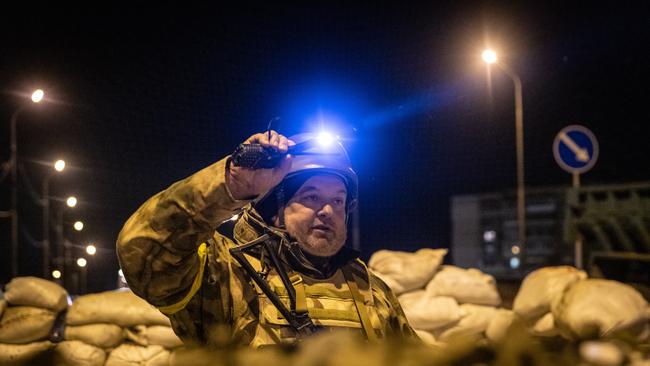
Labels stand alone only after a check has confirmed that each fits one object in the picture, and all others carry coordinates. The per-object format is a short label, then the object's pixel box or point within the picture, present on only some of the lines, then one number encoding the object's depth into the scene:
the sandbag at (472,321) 6.89
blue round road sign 9.66
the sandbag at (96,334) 6.13
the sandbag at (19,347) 5.63
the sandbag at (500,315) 6.63
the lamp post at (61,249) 9.29
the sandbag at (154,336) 6.23
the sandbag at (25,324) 5.91
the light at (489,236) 23.77
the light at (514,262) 21.30
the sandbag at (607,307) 5.45
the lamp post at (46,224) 10.43
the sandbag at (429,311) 6.92
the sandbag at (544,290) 6.47
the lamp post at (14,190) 10.73
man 2.14
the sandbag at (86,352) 5.77
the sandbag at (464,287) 7.07
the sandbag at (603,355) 0.85
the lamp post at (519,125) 14.69
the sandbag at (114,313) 6.25
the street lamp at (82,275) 8.16
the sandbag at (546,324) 6.24
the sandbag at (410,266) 7.03
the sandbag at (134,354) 6.16
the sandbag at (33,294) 6.15
